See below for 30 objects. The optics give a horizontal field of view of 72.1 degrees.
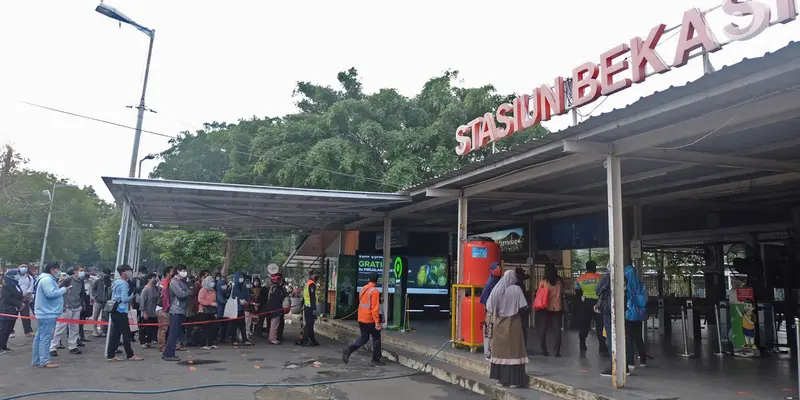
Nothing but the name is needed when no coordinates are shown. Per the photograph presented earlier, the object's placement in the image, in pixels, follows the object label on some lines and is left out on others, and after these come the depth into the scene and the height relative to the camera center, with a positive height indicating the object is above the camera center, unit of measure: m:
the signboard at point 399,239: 16.02 +1.18
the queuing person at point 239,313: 12.08 -0.86
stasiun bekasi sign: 6.10 +2.98
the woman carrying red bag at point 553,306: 9.54 -0.37
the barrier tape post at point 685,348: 9.71 -1.05
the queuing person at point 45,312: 8.46 -0.68
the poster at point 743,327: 9.79 -0.63
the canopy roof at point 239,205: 10.09 +1.53
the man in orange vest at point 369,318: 9.63 -0.68
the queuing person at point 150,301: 10.82 -0.59
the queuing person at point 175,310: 9.77 -0.69
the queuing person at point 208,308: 11.40 -0.73
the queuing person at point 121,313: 9.16 -0.73
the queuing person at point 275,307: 12.72 -0.73
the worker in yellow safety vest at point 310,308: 12.07 -0.70
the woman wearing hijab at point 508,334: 7.46 -0.69
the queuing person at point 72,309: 10.30 -0.78
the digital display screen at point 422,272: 16.55 +0.23
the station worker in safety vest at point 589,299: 9.51 -0.23
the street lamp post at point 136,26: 12.76 +5.93
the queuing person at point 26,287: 12.67 -0.47
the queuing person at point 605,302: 7.59 -0.22
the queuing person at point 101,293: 11.61 -0.51
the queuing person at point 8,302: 10.15 -0.68
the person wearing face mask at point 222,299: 12.03 -0.57
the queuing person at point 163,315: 10.77 -0.88
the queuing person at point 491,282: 8.65 +0.00
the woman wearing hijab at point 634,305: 7.87 -0.25
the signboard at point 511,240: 15.47 +1.25
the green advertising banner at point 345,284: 16.23 -0.19
